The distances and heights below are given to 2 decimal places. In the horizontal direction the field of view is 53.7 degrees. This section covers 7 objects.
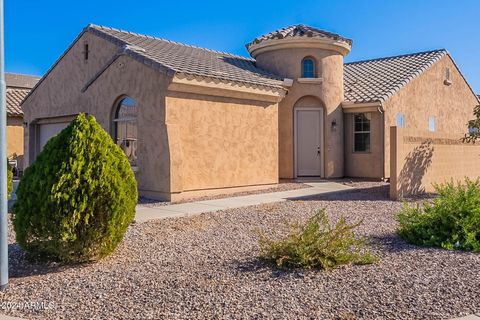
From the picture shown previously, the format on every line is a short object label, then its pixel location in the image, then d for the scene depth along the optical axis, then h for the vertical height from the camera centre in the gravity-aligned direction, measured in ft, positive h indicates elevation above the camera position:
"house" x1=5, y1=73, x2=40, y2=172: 80.61 +4.99
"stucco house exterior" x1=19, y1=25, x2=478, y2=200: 42.96 +5.72
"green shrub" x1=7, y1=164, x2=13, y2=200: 37.31 -2.04
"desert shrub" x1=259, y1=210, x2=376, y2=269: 20.31 -4.18
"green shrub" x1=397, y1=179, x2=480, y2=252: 24.08 -3.69
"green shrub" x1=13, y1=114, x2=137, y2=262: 20.43 -1.94
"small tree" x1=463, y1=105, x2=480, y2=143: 49.14 +2.97
